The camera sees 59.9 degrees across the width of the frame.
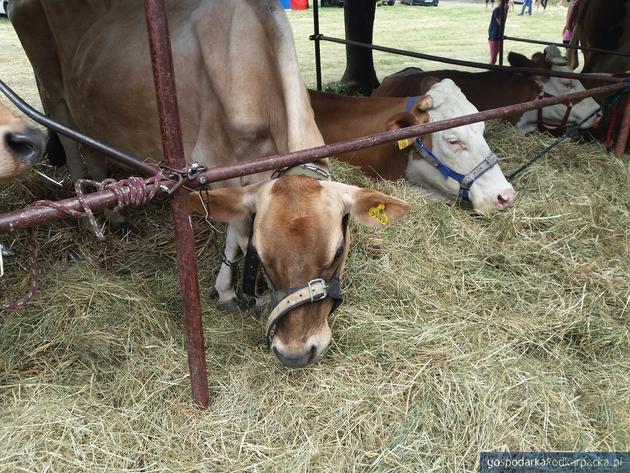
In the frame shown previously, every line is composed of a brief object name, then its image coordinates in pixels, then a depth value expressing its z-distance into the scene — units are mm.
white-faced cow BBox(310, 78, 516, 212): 3934
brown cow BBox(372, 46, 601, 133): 5340
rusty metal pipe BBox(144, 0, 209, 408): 1800
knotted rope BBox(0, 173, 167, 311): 1681
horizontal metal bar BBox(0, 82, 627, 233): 1633
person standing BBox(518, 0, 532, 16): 29422
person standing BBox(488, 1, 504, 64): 11779
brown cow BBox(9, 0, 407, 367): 2312
